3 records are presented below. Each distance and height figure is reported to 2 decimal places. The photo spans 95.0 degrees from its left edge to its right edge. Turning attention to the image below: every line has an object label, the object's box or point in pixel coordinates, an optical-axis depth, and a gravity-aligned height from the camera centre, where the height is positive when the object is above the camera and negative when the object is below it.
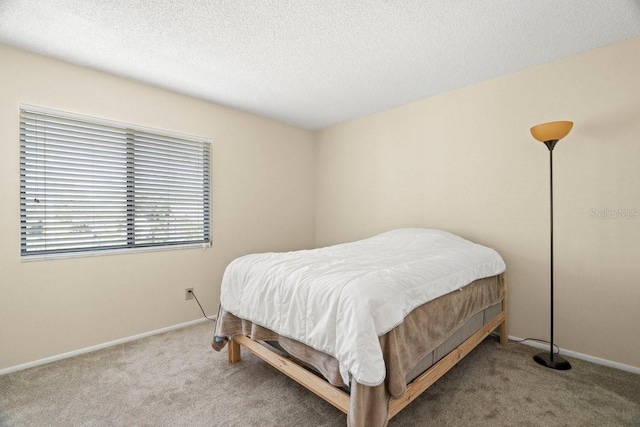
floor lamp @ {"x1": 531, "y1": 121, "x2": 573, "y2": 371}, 2.02 +0.54
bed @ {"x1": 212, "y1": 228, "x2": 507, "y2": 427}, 1.24 -0.54
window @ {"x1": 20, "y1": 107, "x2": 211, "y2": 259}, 2.20 +0.24
